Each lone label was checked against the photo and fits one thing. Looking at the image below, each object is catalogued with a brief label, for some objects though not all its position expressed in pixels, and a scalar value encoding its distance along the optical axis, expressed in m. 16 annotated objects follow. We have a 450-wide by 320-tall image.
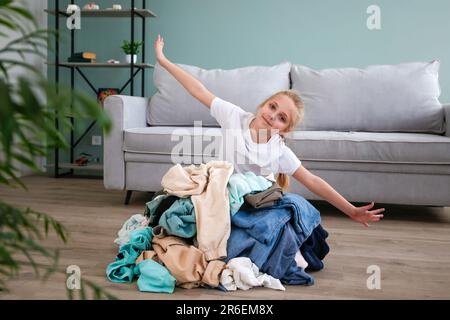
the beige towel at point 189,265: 1.31
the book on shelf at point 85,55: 3.55
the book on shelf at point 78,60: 3.56
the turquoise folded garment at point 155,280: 1.28
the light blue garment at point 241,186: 1.40
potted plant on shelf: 3.49
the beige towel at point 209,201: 1.36
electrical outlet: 3.82
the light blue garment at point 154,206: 1.52
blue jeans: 1.38
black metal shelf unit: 3.43
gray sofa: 2.28
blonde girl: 1.65
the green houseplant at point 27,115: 0.28
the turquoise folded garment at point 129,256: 1.36
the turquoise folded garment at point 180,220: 1.38
